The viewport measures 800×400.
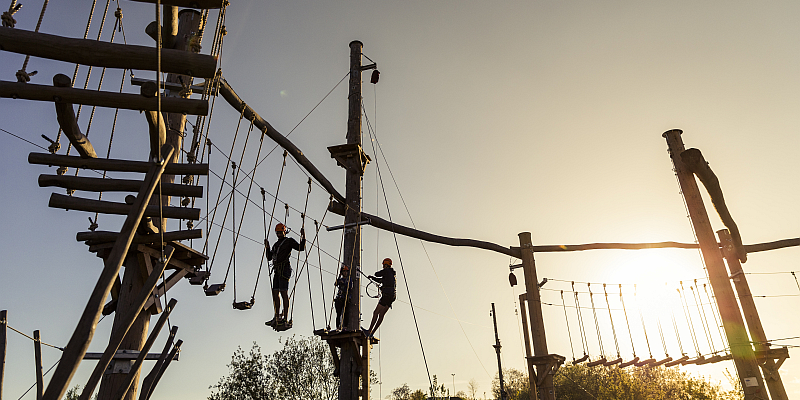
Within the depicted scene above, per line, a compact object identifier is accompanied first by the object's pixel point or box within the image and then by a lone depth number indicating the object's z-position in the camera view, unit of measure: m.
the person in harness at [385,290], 8.05
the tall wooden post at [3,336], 5.17
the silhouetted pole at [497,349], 20.19
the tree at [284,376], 27.58
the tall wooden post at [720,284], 7.02
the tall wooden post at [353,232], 7.02
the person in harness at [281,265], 7.38
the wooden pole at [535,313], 10.07
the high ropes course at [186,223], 2.89
